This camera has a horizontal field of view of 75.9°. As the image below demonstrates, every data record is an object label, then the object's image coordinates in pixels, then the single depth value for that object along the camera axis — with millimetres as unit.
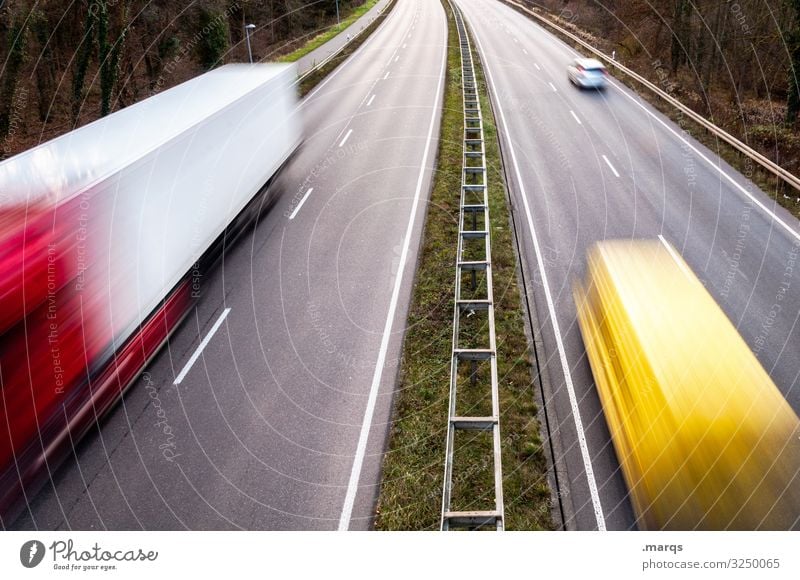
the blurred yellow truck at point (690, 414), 4848
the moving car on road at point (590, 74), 29438
